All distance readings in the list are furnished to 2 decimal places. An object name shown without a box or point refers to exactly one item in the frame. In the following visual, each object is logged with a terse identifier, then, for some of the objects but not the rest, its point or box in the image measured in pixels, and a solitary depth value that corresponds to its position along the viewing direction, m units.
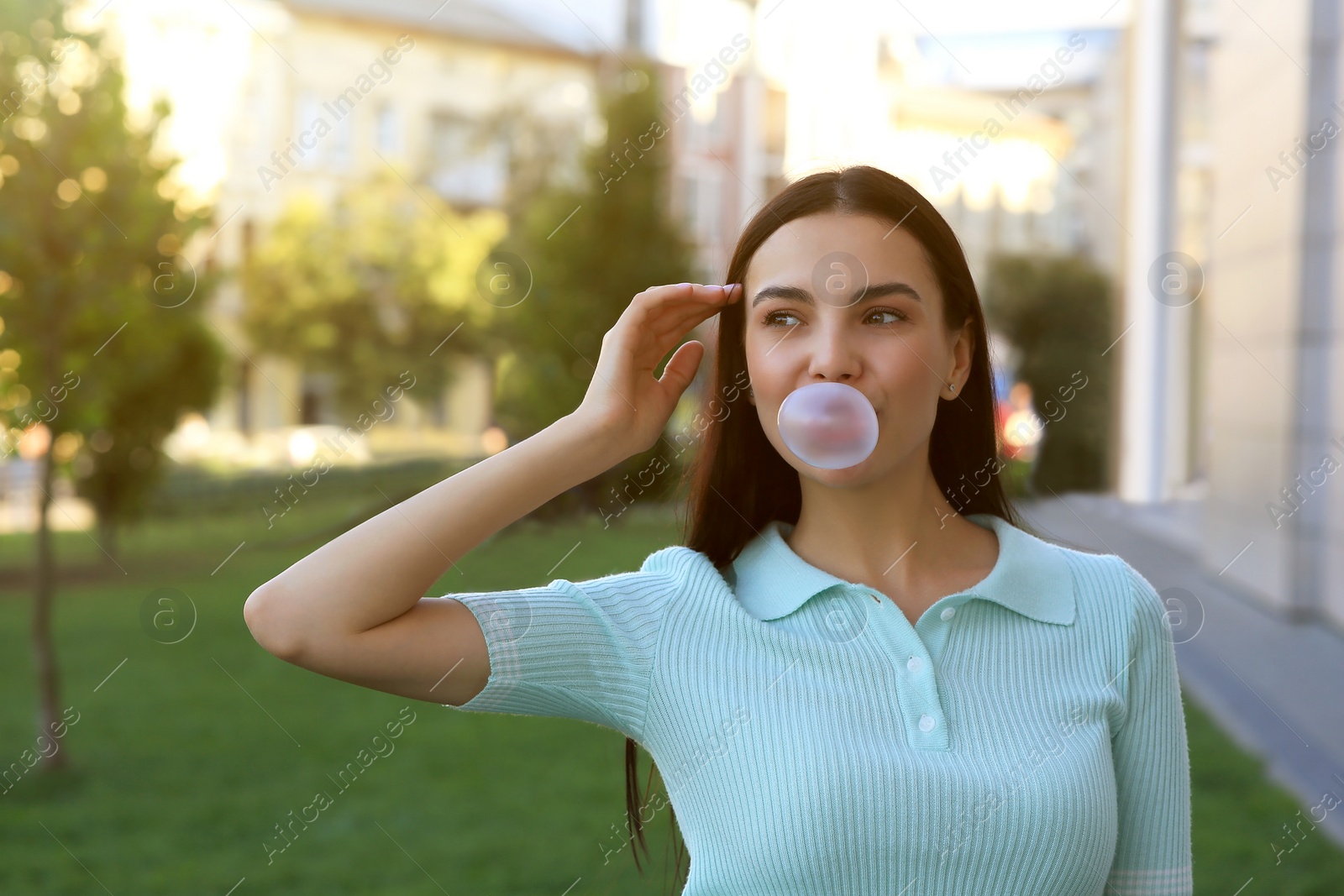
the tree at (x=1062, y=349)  11.91
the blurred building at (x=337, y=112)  24.09
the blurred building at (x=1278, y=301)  7.33
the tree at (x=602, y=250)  15.05
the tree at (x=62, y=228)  6.19
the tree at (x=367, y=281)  24.75
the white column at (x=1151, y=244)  9.25
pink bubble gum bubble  1.57
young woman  1.54
